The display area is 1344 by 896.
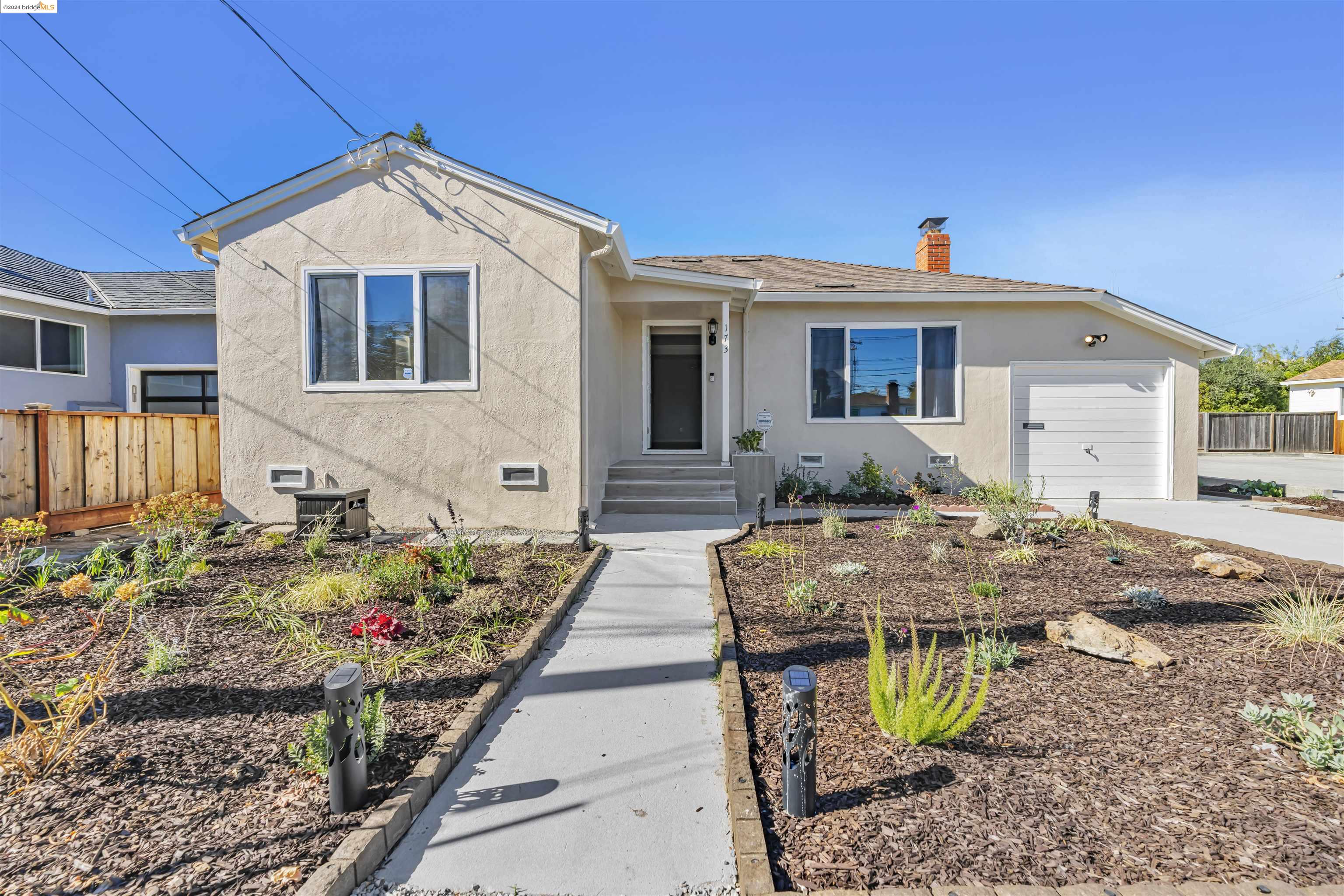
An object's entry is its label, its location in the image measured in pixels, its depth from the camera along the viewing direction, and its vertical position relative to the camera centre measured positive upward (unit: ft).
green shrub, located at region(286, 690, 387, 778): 7.30 -3.78
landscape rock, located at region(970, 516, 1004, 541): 20.35 -3.17
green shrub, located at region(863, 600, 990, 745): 7.48 -3.50
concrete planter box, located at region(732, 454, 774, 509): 28.22 -1.70
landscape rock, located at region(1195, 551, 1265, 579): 15.47 -3.40
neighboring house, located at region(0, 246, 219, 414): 36.19 +6.21
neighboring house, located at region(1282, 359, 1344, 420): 85.20 +7.30
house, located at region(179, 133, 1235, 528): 22.70 +3.94
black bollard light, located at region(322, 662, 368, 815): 6.51 -3.37
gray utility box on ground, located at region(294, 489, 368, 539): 20.57 -2.43
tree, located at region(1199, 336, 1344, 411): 91.61 +8.08
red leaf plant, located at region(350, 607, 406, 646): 11.30 -3.61
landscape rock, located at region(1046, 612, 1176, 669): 10.34 -3.69
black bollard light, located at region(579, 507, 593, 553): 19.52 -3.04
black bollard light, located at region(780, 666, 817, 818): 6.45 -3.38
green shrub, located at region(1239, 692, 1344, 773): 7.17 -3.76
